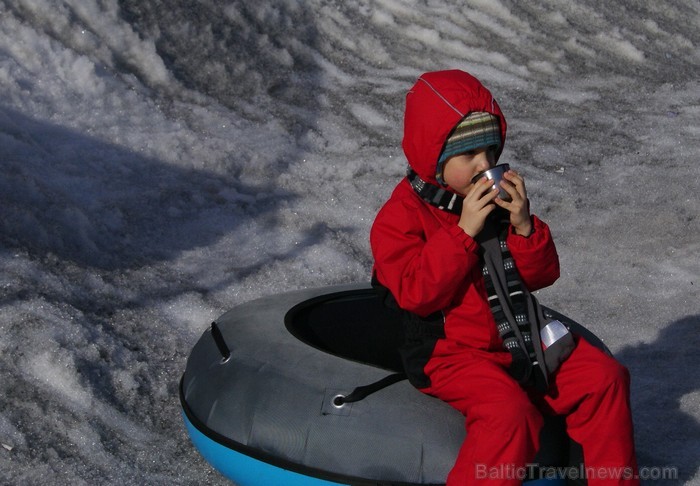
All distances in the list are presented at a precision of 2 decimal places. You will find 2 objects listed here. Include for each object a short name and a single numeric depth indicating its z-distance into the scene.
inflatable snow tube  5.93
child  5.91
